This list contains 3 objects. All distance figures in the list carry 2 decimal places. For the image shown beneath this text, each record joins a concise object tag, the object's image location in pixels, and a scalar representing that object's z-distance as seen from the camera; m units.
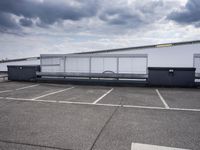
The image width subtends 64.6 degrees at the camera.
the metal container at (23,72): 11.27
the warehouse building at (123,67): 9.16
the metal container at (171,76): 8.96
